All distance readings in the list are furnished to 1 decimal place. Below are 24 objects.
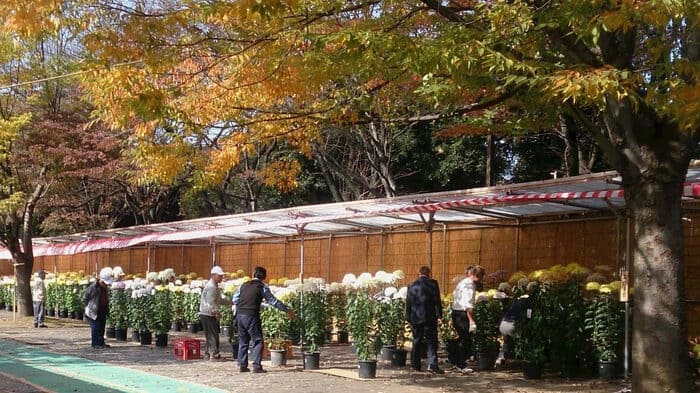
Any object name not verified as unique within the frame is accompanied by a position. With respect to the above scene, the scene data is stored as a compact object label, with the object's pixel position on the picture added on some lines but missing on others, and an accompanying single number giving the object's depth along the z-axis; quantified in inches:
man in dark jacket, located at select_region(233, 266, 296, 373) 550.6
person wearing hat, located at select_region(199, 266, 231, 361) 618.5
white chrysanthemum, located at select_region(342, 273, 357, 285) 659.4
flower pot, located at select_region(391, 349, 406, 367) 567.5
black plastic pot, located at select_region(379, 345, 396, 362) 569.0
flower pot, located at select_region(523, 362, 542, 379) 498.9
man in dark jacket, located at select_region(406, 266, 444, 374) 526.6
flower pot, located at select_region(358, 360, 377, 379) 512.7
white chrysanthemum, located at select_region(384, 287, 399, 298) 578.9
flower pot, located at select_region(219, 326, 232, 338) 663.8
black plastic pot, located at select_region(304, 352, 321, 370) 564.6
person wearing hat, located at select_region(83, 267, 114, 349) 729.0
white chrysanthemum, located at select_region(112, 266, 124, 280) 891.9
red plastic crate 632.4
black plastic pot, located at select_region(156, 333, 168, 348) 735.1
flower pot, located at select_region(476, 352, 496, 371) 544.4
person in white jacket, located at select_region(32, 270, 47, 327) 934.5
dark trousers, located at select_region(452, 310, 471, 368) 539.5
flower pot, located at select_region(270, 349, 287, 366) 590.6
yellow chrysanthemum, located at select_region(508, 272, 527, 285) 556.7
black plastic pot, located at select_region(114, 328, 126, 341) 807.7
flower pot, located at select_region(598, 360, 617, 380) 479.2
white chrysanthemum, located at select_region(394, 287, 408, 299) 572.8
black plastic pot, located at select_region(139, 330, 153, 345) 756.6
